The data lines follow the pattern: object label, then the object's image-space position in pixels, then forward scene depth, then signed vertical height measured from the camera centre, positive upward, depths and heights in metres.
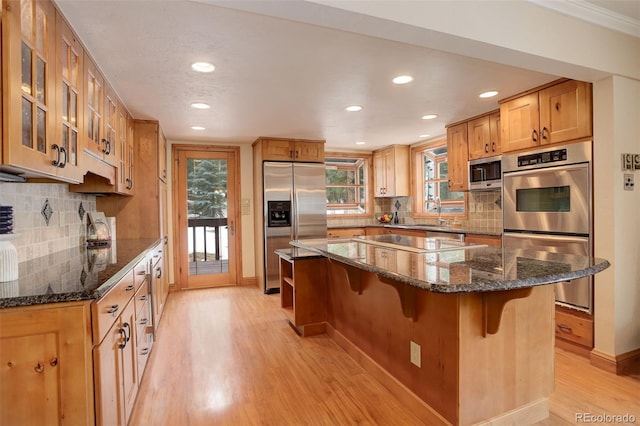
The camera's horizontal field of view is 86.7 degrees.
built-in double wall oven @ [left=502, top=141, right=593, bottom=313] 2.61 +0.03
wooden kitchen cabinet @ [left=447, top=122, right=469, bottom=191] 4.18 +0.67
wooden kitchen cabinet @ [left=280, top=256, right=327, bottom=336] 3.16 -0.79
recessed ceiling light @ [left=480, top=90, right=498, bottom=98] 3.16 +1.09
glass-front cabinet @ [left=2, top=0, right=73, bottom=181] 1.24 +0.53
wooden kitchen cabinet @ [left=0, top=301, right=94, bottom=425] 1.18 -0.54
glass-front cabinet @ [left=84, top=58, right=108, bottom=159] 2.17 +0.72
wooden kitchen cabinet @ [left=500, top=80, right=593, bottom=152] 2.63 +0.79
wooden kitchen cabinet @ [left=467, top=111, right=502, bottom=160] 3.75 +0.84
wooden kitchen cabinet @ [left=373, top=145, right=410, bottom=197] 5.68 +0.66
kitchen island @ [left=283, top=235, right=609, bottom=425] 1.47 -0.65
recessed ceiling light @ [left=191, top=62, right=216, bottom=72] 2.44 +1.07
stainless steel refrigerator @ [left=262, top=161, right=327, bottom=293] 4.99 +0.07
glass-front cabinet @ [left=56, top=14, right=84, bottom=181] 1.71 +0.65
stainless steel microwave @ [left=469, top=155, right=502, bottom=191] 3.70 +0.41
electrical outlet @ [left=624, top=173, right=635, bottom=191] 2.45 +0.18
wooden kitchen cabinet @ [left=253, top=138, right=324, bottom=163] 4.97 +0.94
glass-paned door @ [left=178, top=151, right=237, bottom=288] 5.21 -0.09
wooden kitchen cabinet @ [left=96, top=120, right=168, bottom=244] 3.71 +0.16
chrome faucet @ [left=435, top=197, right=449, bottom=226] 5.05 -0.04
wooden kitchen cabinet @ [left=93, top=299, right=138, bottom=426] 1.34 -0.73
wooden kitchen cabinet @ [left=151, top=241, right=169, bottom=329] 3.15 -0.72
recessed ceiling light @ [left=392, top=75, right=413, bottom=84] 2.76 +1.09
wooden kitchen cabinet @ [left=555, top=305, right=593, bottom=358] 2.62 -0.98
